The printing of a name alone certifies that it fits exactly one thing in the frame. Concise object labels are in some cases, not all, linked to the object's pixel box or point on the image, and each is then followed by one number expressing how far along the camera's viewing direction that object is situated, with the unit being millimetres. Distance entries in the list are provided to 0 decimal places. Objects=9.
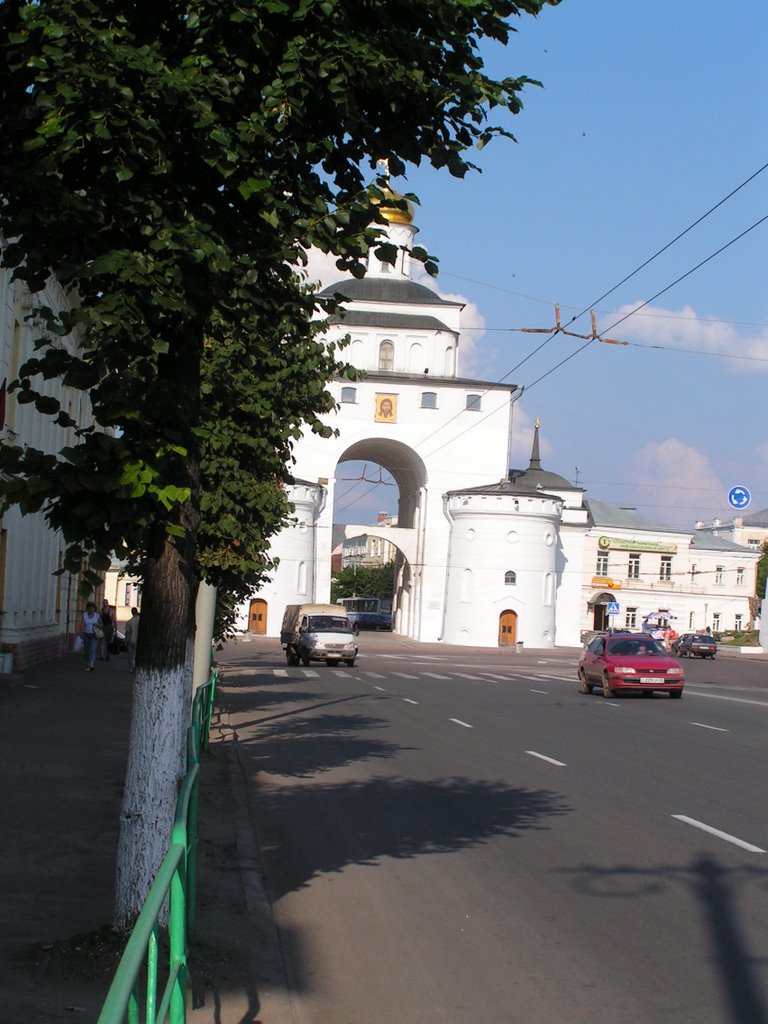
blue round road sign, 65750
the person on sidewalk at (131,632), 27569
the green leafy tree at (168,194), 5922
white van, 46906
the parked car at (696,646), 68562
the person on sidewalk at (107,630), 37031
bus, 104188
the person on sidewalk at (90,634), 30984
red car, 30422
